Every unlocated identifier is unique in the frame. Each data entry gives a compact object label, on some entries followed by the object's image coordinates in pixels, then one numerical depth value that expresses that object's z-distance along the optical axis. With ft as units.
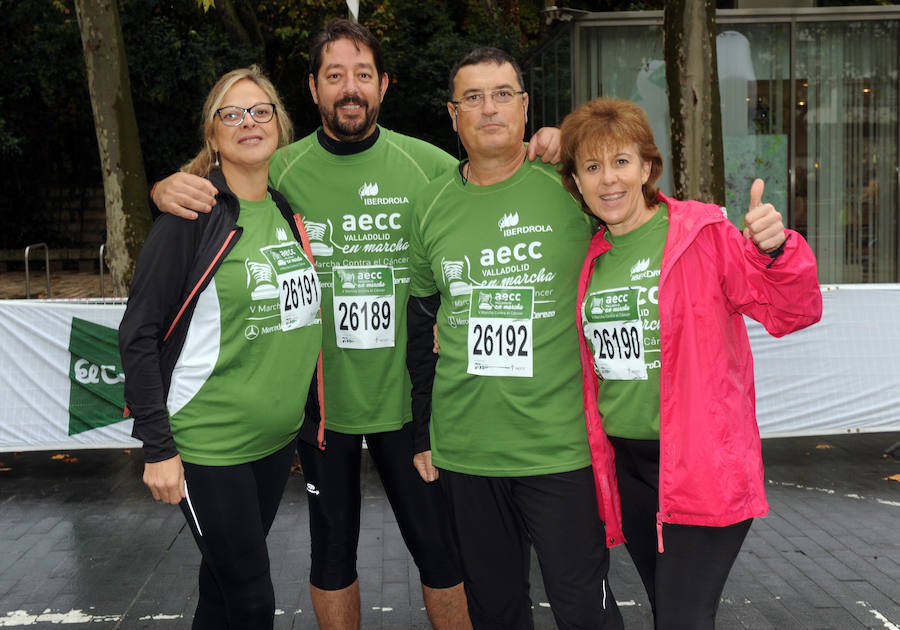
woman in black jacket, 9.55
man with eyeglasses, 9.70
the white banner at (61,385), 22.47
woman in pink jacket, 8.65
